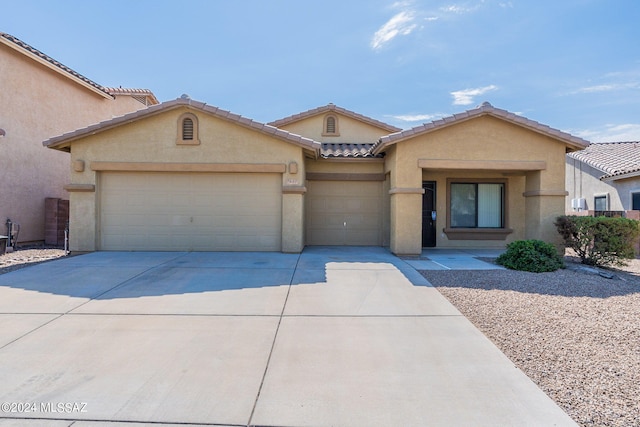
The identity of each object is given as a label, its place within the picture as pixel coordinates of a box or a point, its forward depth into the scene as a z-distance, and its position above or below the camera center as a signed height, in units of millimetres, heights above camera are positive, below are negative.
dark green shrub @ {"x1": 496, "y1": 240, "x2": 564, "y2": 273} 9039 -1019
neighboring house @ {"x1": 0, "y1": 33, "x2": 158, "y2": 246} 13164 +3397
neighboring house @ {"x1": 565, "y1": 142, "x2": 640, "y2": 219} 16594 +1843
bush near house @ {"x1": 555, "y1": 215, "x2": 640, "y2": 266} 9406 -558
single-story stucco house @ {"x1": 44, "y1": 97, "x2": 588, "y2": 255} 11031 +1252
